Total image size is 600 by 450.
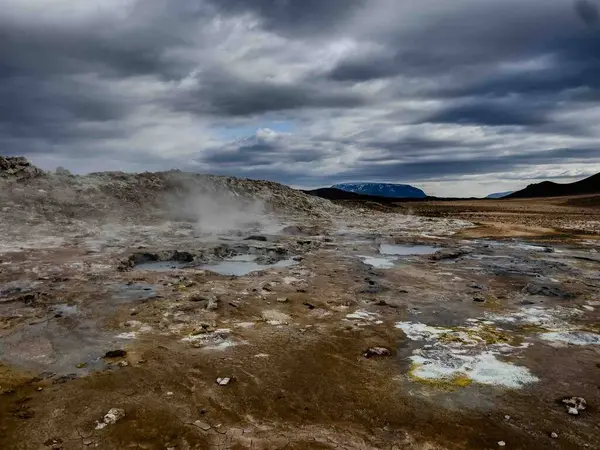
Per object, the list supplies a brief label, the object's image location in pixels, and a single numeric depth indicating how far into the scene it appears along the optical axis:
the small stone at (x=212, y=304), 9.85
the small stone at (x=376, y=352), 7.51
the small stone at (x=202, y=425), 5.23
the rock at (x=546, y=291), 11.64
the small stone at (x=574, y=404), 5.67
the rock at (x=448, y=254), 17.50
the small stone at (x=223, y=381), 6.34
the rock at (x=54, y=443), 4.83
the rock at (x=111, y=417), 5.26
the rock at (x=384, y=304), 10.54
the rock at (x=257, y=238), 20.73
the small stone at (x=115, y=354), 7.21
